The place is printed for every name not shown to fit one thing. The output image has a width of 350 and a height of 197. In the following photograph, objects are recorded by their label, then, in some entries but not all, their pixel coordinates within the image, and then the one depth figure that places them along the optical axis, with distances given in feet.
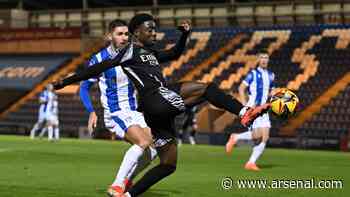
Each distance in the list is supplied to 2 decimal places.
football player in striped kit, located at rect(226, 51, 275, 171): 101.17
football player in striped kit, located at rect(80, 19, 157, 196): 59.24
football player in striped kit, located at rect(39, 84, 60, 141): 192.29
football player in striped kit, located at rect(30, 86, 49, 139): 199.26
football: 52.72
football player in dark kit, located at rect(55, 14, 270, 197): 54.52
